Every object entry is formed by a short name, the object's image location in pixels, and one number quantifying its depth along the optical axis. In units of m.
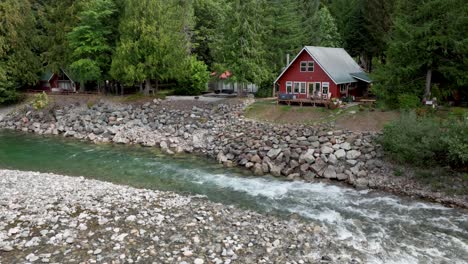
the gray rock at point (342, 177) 21.42
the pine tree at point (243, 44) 36.19
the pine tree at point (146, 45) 37.31
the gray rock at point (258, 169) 22.95
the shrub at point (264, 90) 41.59
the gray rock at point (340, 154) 23.10
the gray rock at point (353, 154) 22.86
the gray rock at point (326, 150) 23.73
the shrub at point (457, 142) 17.98
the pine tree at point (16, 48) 41.12
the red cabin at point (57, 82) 46.78
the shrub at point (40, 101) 38.97
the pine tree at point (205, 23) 52.41
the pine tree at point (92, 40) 39.59
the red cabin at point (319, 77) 33.81
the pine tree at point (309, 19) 46.84
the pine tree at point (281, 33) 42.59
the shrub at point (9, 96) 40.47
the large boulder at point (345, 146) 23.66
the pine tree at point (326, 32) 47.78
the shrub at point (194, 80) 43.47
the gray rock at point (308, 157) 23.38
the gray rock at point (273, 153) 24.67
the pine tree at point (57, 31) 42.81
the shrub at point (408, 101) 27.23
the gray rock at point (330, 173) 21.81
